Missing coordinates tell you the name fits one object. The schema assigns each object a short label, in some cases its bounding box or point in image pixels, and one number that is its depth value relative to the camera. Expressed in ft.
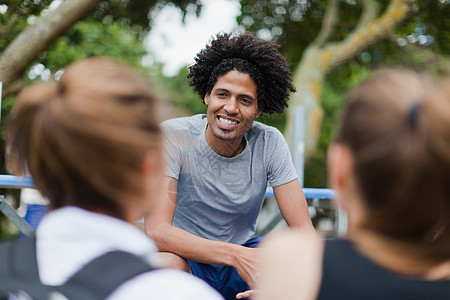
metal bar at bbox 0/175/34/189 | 8.32
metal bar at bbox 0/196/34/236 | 9.40
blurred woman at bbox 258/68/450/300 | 2.94
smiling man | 8.52
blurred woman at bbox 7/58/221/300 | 2.91
